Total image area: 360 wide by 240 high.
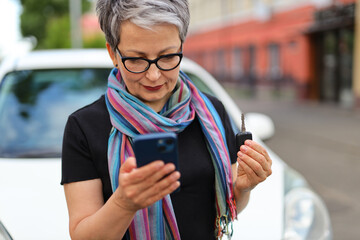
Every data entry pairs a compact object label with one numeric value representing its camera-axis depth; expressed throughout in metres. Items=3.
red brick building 15.56
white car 2.11
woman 1.28
